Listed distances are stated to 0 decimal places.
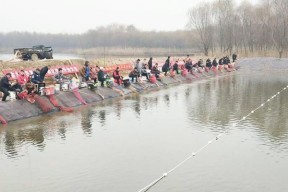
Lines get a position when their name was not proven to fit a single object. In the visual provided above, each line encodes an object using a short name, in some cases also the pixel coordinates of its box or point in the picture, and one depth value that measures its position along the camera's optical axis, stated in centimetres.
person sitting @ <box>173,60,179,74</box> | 3369
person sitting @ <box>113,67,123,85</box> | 2488
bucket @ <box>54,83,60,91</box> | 2002
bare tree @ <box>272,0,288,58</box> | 6388
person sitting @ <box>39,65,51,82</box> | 2007
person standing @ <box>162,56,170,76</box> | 3238
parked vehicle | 3697
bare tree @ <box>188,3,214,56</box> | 7625
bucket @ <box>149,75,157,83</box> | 2857
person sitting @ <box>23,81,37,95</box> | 1794
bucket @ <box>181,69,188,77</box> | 3410
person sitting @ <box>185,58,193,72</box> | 3553
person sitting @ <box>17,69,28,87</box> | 2049
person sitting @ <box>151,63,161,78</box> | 2982
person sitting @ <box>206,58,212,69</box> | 4000
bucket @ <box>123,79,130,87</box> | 2543
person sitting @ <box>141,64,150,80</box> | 2873
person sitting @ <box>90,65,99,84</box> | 2370
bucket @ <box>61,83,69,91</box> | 2091
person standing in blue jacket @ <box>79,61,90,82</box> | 2321
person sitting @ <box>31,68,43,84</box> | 1945
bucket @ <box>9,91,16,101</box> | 1772
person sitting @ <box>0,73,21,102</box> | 1744
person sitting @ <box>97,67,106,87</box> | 2345
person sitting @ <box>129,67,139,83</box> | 2689
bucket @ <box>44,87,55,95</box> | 1892
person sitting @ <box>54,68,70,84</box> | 2125
